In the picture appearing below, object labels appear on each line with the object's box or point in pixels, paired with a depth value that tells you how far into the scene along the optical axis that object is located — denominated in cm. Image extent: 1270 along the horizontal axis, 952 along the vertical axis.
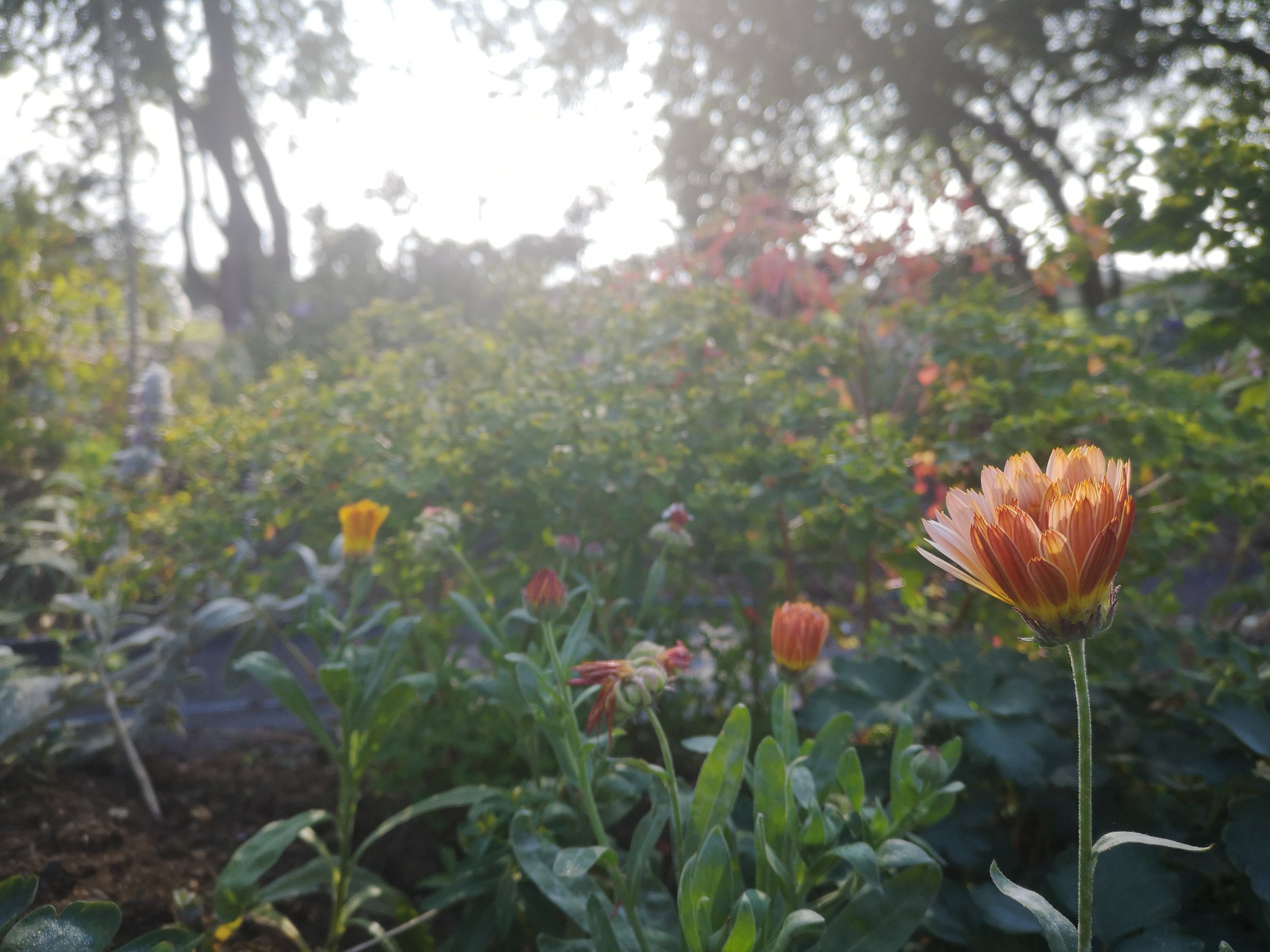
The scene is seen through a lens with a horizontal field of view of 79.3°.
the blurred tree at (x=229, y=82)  780
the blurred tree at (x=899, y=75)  462
